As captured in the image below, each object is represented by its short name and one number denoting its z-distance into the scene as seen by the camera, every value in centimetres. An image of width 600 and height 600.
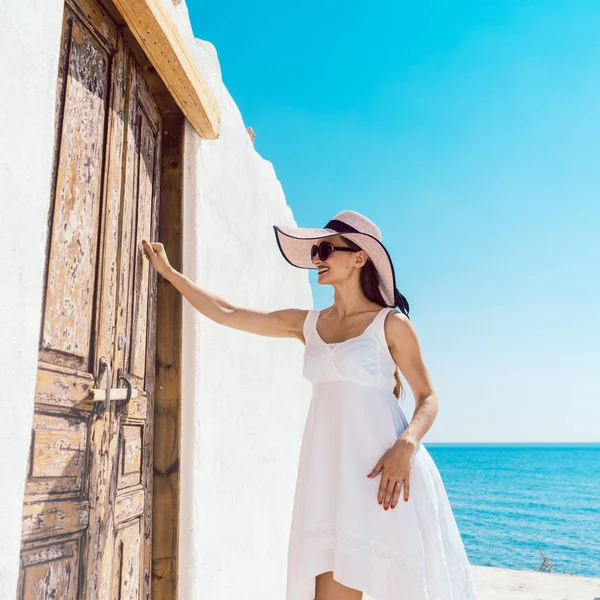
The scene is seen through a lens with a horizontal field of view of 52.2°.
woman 212
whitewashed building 136
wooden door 174
